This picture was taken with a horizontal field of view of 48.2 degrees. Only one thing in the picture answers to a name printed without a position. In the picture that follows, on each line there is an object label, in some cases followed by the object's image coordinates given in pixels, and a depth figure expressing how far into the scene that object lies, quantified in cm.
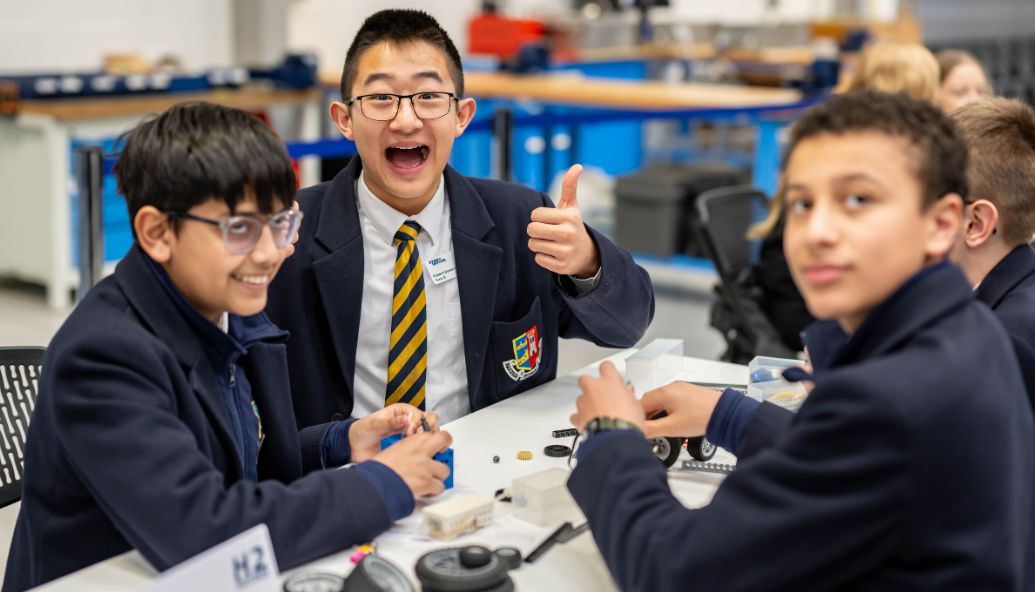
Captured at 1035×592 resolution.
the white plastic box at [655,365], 221
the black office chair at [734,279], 350
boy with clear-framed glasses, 139
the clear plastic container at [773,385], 201
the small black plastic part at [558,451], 187
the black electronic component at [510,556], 145
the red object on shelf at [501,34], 820
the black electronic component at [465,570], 136
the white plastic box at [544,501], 160
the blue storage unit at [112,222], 514
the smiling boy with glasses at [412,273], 213
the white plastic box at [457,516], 153
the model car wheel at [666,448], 178
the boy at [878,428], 114
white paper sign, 121
